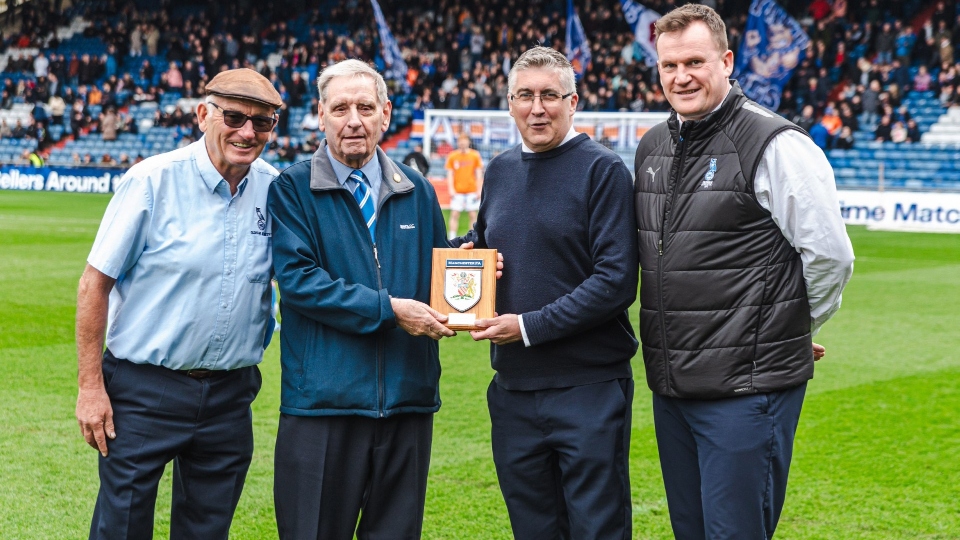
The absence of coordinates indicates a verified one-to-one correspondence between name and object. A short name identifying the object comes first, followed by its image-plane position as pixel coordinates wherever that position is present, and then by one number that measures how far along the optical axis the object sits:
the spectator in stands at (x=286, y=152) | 29.28
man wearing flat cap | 3.55
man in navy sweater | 3.52
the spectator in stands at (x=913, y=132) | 24.23
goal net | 24.44
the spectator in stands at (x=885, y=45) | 25.93
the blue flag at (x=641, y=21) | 23.48
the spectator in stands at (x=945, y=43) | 25.06
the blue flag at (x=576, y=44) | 25.95
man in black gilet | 3.26
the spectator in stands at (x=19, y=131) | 35.59
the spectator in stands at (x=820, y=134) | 24.00
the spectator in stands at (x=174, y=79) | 36.12
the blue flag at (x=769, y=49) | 22.59
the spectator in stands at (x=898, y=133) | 24.03
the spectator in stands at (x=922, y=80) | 25.89
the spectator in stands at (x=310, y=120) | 30.48
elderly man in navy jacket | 3.50
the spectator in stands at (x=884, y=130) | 24.30
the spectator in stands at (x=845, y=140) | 24.28
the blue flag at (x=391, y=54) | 27.81
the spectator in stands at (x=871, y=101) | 24.86
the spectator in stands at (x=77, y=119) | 35.28
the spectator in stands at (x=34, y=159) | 30.73
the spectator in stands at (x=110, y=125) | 34.16
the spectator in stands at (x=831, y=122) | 24.63
